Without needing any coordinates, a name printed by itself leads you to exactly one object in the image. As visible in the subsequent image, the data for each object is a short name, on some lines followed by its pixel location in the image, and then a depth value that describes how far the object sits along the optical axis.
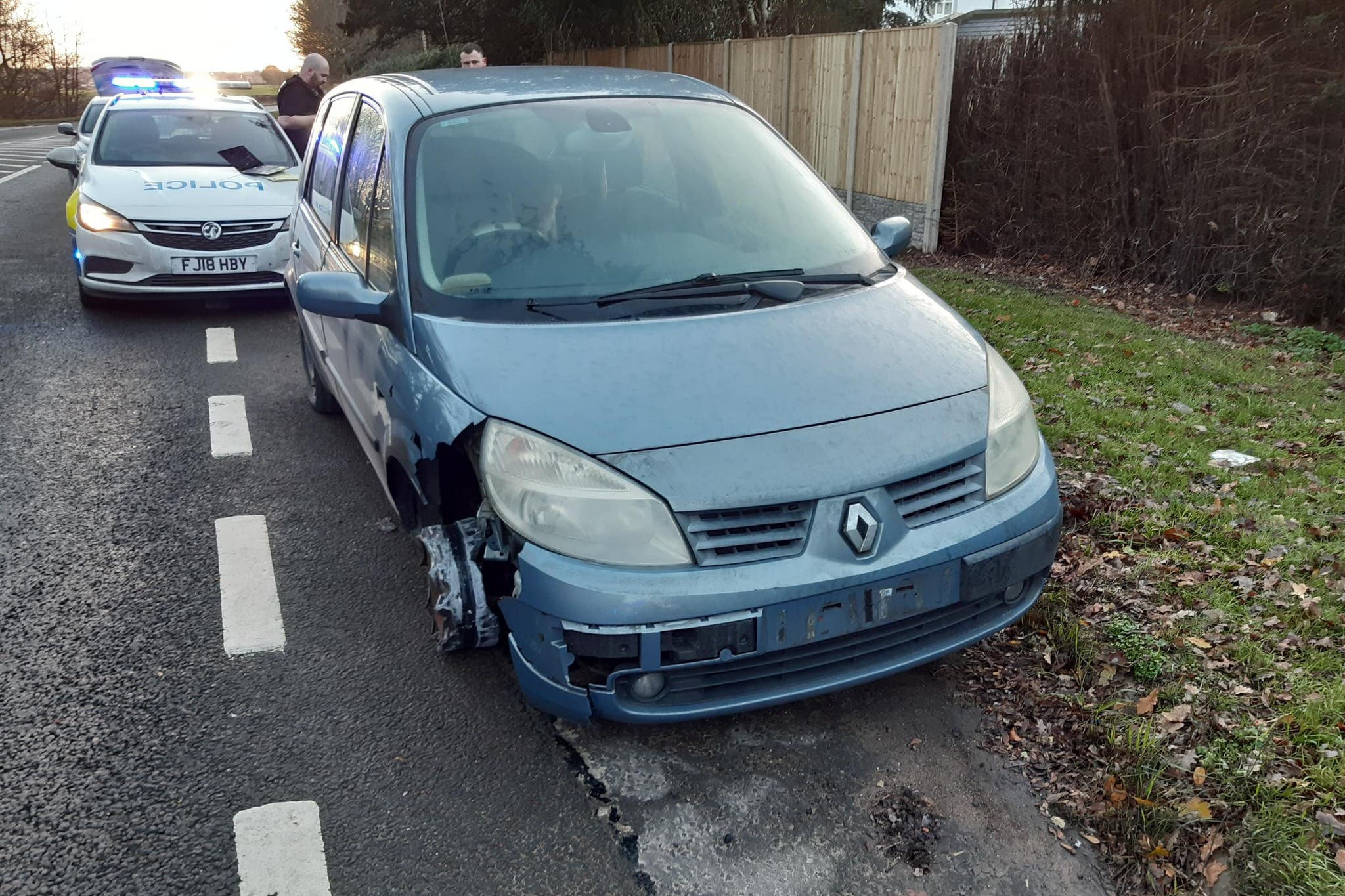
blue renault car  2.62
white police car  7.69
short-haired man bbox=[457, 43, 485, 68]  9.20
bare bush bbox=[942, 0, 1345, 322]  7.41
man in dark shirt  10.33
